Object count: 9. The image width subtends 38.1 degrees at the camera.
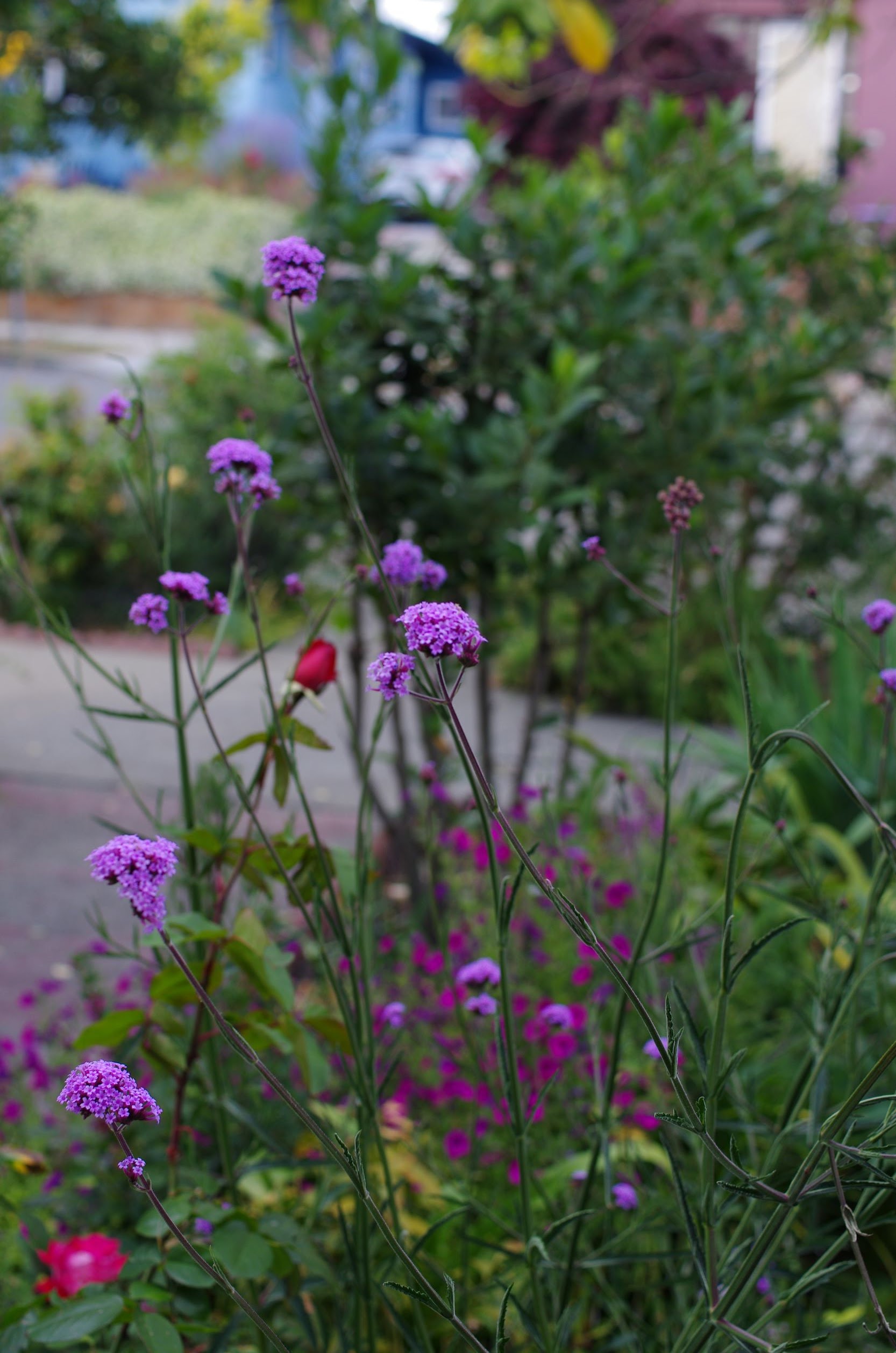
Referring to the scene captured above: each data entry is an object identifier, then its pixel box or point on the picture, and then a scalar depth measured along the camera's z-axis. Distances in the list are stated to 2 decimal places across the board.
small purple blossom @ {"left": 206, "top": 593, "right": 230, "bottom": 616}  1.19
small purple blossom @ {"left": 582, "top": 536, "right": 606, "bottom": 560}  1.18
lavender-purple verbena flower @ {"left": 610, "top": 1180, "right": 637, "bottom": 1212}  1.56
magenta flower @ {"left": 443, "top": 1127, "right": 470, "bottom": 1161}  1.83
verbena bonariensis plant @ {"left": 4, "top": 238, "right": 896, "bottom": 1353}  0.83
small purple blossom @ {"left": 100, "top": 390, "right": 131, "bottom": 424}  1.37
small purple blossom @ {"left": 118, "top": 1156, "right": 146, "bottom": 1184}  0.76
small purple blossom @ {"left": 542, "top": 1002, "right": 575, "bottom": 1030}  1.61
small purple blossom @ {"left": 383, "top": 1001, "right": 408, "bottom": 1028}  1.62
